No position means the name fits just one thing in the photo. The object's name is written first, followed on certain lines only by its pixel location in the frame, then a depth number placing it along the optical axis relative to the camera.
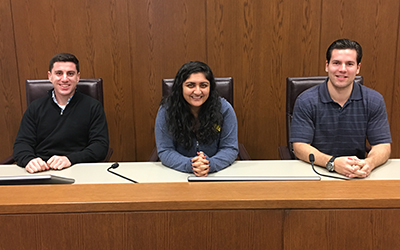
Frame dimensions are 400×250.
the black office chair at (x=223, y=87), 2.18
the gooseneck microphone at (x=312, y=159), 1.61
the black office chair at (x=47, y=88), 2.24
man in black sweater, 2.10
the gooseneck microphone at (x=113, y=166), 1.63
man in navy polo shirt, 1.84
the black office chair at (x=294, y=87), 2.14
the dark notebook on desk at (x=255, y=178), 1.17
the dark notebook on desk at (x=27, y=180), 1.25
